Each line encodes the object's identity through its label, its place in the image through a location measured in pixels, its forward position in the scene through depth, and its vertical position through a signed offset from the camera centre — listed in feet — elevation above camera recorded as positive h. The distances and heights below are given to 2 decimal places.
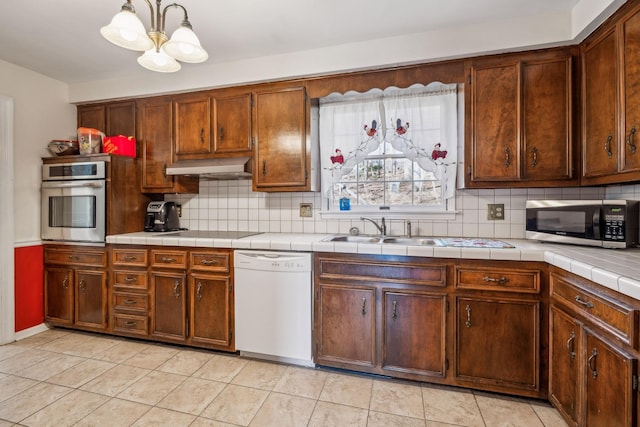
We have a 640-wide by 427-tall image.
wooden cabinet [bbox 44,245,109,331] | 8.75 -2.20
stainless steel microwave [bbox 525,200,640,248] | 5.48 -0.20
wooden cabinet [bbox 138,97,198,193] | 9.32 +2.10
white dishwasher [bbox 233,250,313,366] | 7.09 -2.20
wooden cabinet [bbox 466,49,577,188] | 6.61 +2.03
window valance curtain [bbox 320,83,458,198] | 7.97 +2.28
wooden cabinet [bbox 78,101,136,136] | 9.70 +3.09
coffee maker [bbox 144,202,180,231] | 9.42 -0.16
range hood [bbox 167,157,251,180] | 8.38 +1.24
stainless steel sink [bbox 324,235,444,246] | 7.59 -0.73
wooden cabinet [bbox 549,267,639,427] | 3.70 -2.11
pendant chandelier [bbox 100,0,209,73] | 4.60 +2.76
